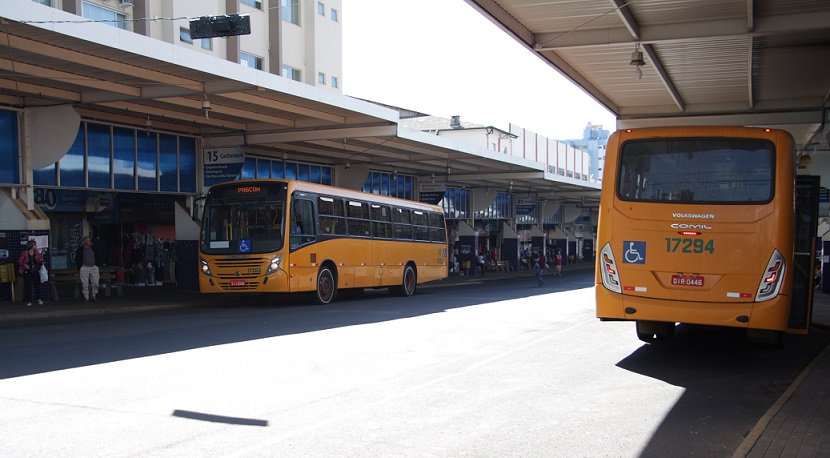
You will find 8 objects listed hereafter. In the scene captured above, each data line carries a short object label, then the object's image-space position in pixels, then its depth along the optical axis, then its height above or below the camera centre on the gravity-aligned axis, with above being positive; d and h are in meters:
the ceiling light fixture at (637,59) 13.35 +2.54
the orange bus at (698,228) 9.91 -0.25
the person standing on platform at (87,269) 19.92 -1.43
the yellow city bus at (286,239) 19.31 -0.71
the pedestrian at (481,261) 43.28 -2.79
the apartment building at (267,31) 28.75 +7.50
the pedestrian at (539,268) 32.06 -2.36
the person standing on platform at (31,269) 18.70 -1.34
